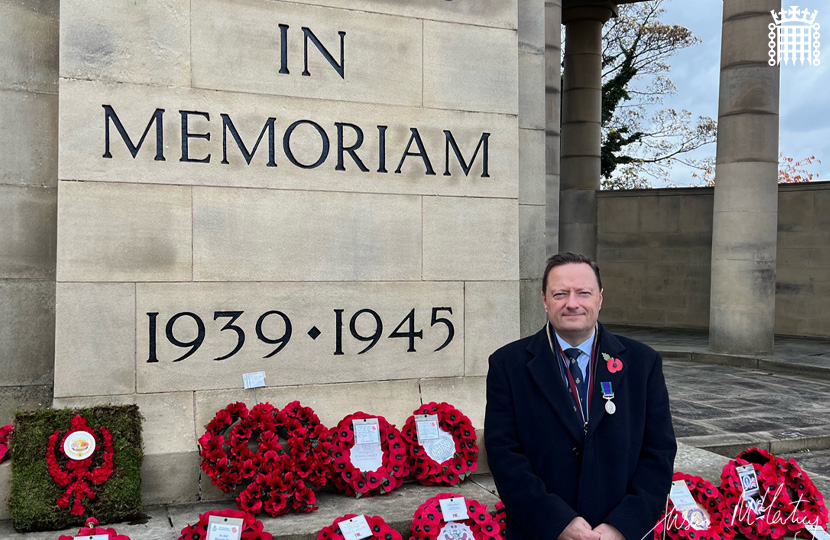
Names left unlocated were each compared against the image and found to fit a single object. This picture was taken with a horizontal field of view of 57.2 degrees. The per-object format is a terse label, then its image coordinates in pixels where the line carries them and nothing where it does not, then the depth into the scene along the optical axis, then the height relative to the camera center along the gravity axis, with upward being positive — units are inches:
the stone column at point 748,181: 490.3 +51.3
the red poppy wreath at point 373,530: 163.0 -59.7
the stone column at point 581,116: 733.3 +137.6
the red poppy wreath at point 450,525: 167.3 -60.0
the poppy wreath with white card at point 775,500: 188.7 -61.1
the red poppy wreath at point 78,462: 171.2 -48.9
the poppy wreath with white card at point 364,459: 194.2 -54.0
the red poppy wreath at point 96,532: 151.9 -56.6
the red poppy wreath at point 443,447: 202.8 -52.2
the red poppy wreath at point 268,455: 179.9 -49.7
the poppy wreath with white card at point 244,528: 156.1 -57.1
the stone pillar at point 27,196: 204.2 +14.3
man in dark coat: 113.1 -26.0
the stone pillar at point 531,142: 263.1 +39.7
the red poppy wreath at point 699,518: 179.2 -62.1
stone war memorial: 191.2 +12.9
